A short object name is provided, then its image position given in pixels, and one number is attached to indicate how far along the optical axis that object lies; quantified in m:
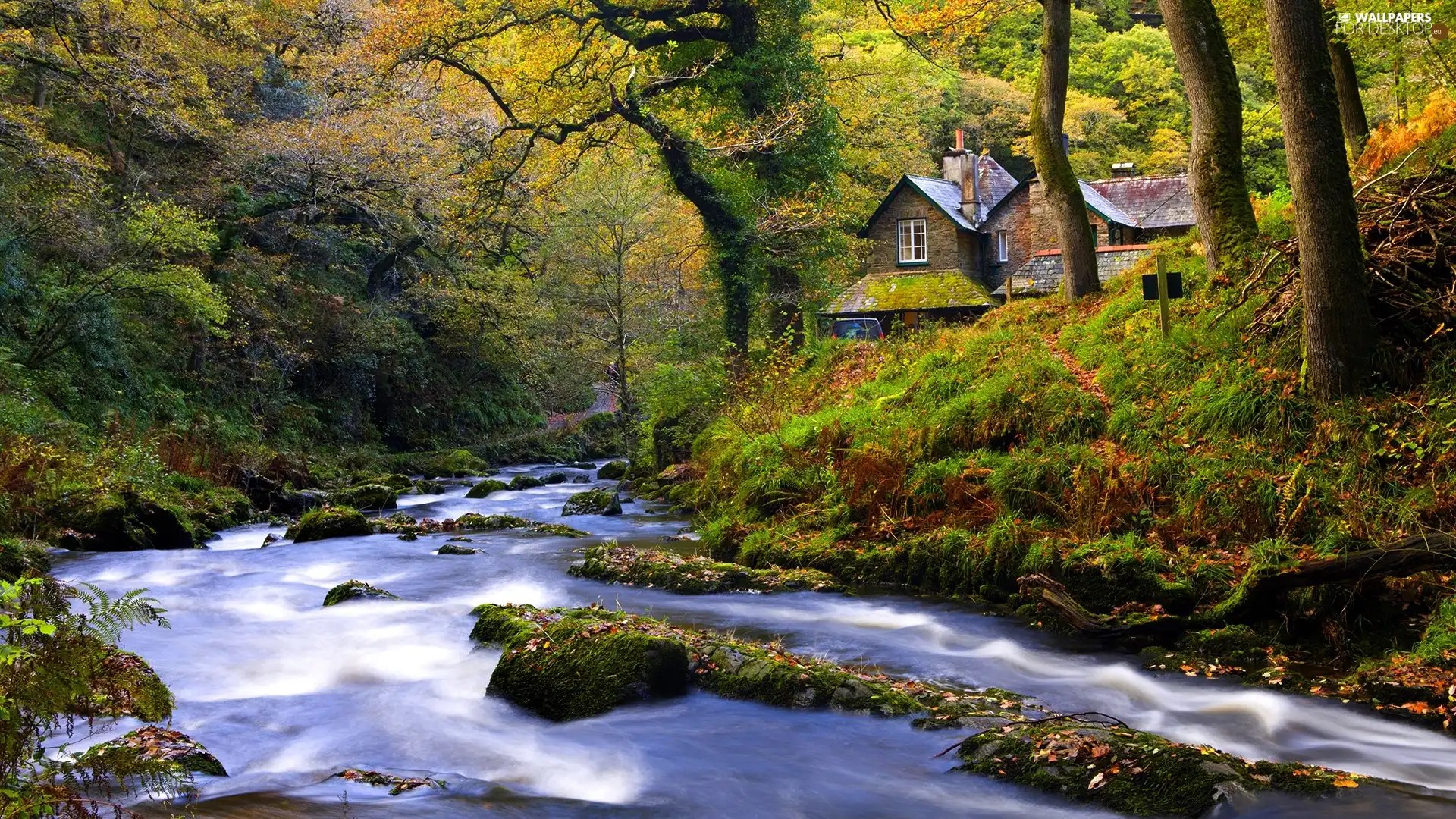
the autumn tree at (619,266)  33.22
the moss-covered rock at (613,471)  28.91
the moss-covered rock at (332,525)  15.90
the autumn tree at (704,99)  23.12
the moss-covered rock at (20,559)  11.55
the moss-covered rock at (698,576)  11.02
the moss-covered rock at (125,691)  5.09
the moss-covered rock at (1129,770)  5.20
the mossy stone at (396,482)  25.11
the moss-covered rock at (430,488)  25.73
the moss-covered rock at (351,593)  10.80
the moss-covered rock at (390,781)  5.91
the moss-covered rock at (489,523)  17.50
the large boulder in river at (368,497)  21.36
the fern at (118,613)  4.58
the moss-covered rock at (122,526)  14.50
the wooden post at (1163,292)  12.58
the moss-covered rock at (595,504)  19.61
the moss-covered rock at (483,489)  24.44
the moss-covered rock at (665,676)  7.02
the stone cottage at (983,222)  39.53
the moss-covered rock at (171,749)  5.67
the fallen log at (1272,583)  7.32
